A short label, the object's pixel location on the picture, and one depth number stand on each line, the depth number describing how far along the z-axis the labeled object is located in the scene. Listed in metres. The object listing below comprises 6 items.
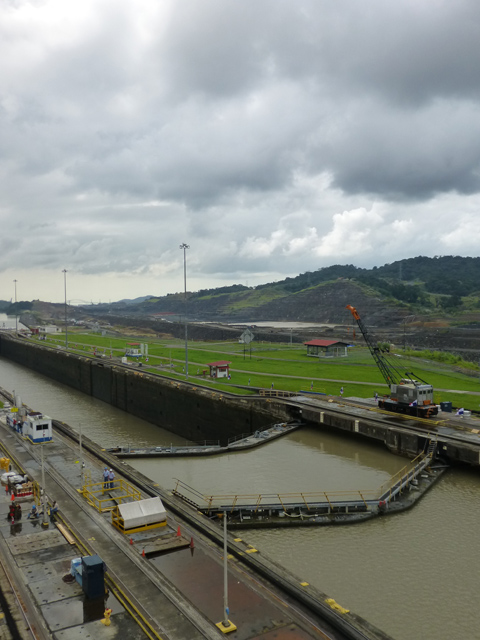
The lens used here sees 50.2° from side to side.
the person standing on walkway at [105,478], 33.22
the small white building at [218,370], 76.19
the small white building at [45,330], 193.93
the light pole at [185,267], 73.44
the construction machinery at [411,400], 50.75
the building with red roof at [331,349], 99.49
